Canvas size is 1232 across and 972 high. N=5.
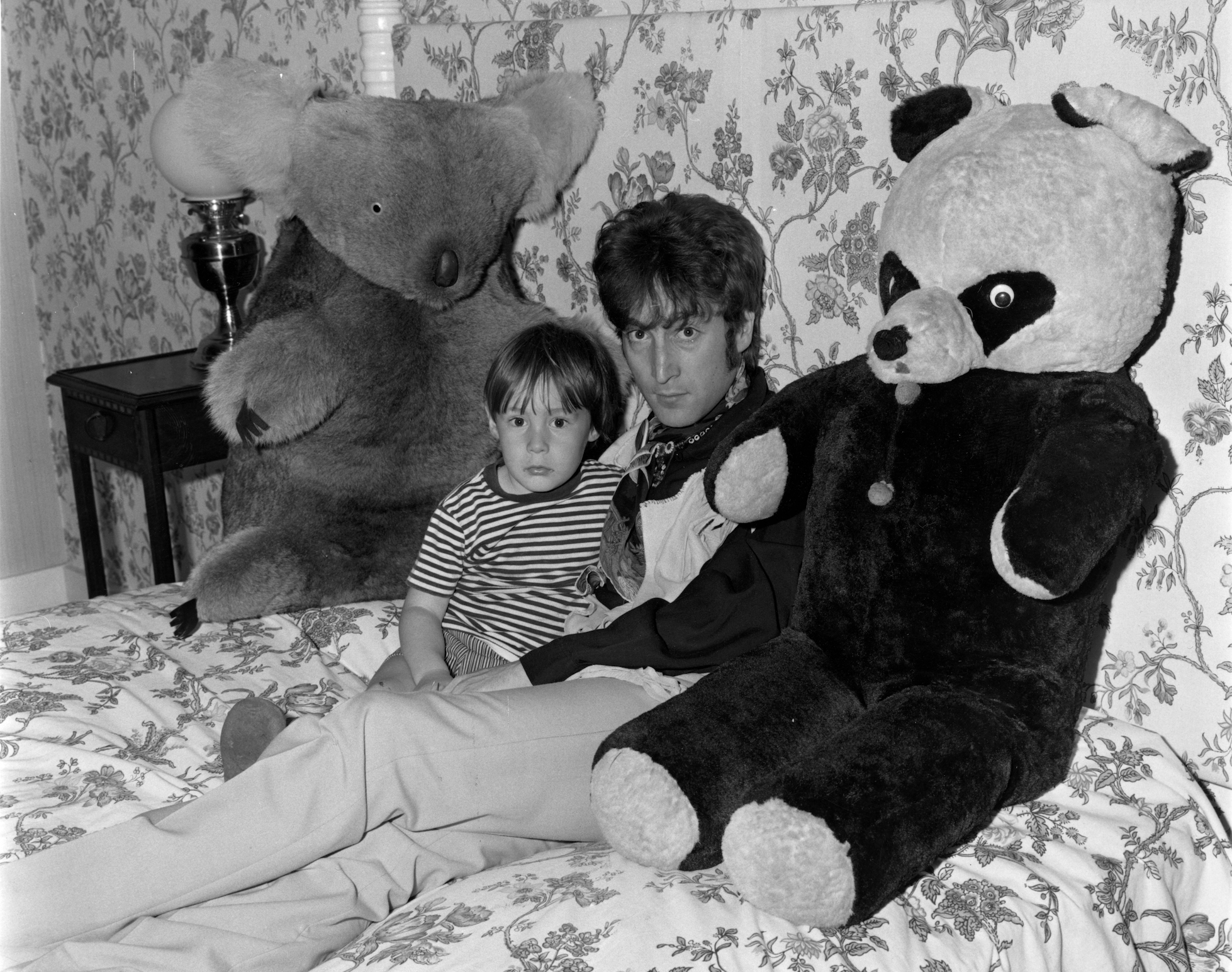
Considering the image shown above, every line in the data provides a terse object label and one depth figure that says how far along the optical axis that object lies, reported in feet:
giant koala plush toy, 5.44
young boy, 4.90
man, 3.55
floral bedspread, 3.24
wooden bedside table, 7.00
